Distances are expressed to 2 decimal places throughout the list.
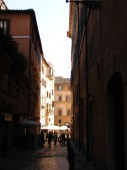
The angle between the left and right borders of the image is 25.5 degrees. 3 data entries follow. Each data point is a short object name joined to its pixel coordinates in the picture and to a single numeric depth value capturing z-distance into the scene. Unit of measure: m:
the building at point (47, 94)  55.02
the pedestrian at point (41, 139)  31.20
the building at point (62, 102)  78.66
